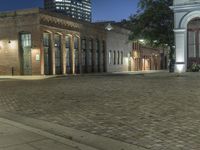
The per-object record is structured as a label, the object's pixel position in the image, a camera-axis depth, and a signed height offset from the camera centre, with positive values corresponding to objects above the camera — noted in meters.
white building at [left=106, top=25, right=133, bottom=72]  37.66 +2.17
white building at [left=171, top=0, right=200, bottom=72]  21.65 +2.51
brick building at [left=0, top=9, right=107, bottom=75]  25.97 +2.39
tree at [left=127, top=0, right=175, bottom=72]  26.11 +4.36
